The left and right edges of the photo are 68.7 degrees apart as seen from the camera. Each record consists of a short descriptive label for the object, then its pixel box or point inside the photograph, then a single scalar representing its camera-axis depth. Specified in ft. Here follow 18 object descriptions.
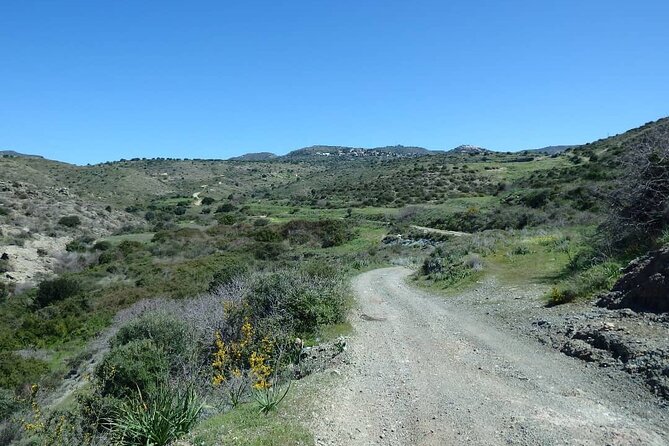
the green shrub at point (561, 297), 40.19
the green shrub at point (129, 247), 132.57
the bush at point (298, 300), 40.81
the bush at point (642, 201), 44.47
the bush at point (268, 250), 117.50
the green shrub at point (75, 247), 136.67
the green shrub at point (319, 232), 146.00
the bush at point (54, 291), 87.30
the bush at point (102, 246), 137.95
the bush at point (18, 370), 50.93
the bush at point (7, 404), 40.83
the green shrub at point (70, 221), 164.04
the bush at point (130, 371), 34.76
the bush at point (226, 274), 67.78
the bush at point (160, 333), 40.47
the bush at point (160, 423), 19.79
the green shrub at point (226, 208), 241.14
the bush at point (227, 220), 190.27
